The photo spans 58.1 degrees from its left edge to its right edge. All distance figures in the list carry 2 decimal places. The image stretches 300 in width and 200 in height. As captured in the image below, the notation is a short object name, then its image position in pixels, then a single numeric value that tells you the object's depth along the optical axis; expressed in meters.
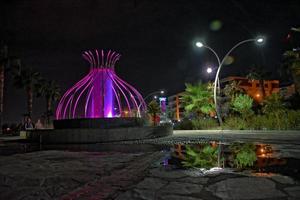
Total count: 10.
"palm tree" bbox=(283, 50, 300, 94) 26.56
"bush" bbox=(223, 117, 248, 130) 24.16
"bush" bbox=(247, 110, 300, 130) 21.17
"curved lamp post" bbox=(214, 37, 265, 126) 20.81
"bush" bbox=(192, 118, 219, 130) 27.08
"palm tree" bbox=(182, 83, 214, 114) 31.81
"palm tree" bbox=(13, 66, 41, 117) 42.91
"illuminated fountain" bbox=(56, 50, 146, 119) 18.38
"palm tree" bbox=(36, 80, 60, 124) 48.22
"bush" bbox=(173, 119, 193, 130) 29.47
